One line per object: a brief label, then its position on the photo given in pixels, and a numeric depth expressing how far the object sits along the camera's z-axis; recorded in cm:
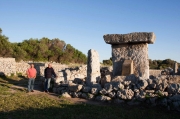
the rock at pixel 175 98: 856
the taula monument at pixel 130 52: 1282
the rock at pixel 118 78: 1161
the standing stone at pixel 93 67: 1224
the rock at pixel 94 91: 1049
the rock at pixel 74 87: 1092
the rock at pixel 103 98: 987
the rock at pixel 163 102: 877
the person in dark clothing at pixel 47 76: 1245
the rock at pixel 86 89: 1077
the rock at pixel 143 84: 987
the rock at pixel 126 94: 958
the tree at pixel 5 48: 3762
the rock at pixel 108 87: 1013
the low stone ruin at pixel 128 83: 936
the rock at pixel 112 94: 991
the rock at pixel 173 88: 945
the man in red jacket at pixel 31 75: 1240
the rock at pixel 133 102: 924
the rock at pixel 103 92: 1016
